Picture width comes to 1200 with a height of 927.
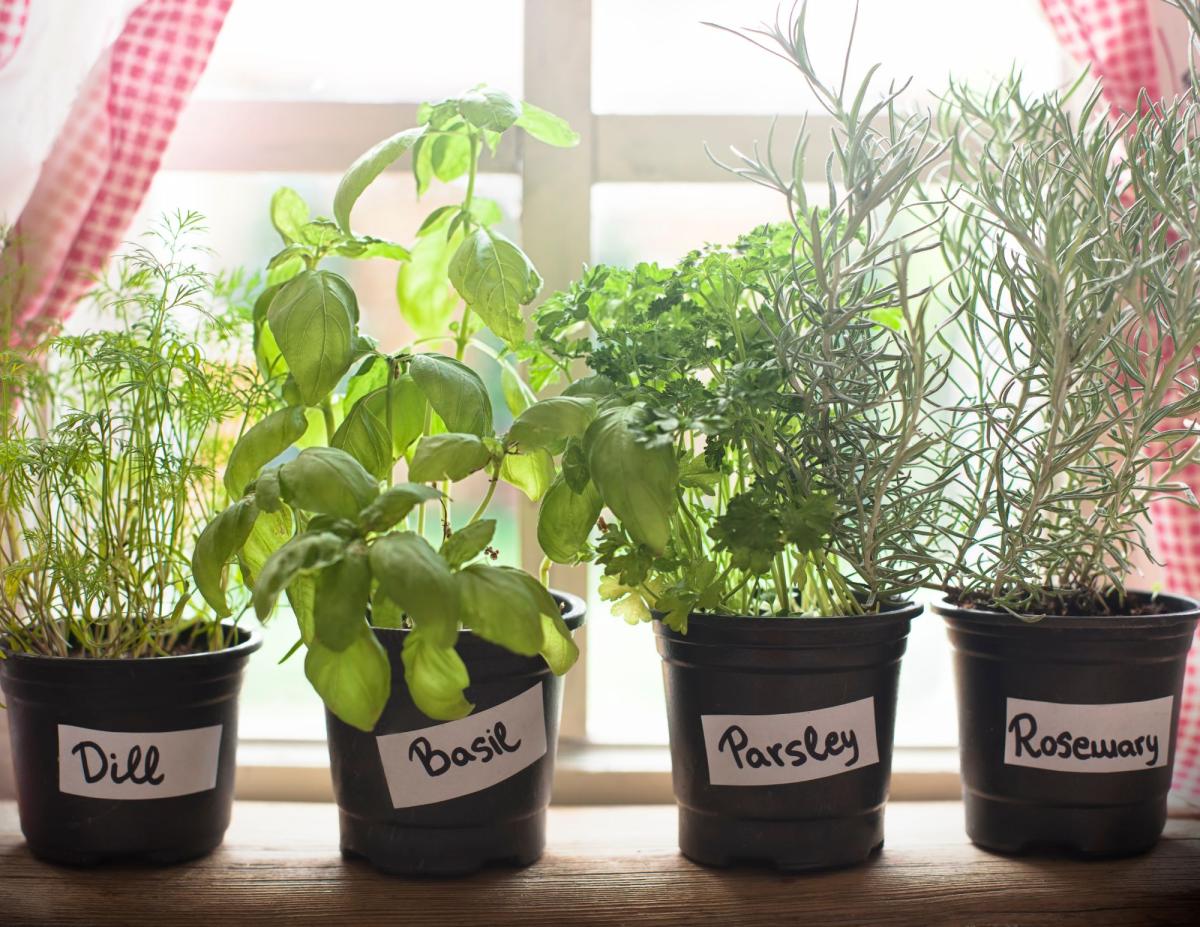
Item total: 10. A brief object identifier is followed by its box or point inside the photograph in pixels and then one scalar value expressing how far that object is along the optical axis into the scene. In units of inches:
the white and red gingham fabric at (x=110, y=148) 37.3
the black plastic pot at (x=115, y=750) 31.0
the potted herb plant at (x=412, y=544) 25.5
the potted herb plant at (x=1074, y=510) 29.2
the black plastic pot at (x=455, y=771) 30.4
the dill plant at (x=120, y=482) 31.0
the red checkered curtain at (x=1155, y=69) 37.8
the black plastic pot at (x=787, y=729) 30.4
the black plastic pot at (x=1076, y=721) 31.4
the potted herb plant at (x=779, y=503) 28.5
